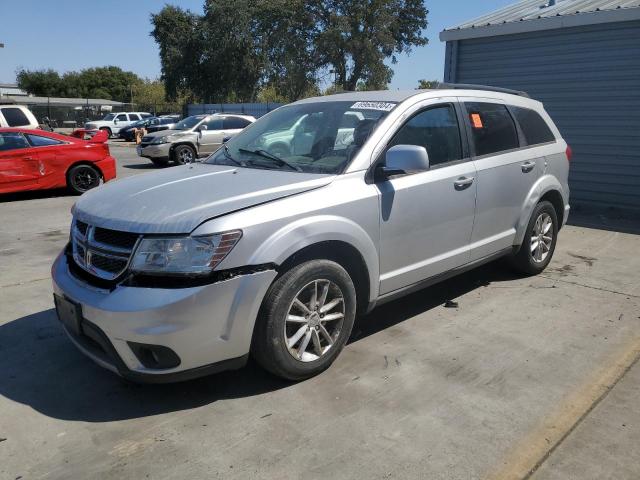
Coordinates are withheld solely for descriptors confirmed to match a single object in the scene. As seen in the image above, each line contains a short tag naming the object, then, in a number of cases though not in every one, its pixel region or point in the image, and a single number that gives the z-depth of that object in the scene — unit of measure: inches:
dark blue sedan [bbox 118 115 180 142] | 1315.2
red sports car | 407.5
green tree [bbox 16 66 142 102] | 3088.1
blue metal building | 359.9
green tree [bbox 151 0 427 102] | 1482.5
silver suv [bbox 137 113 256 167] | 666.2
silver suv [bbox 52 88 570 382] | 115.0
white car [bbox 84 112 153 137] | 1411.2
